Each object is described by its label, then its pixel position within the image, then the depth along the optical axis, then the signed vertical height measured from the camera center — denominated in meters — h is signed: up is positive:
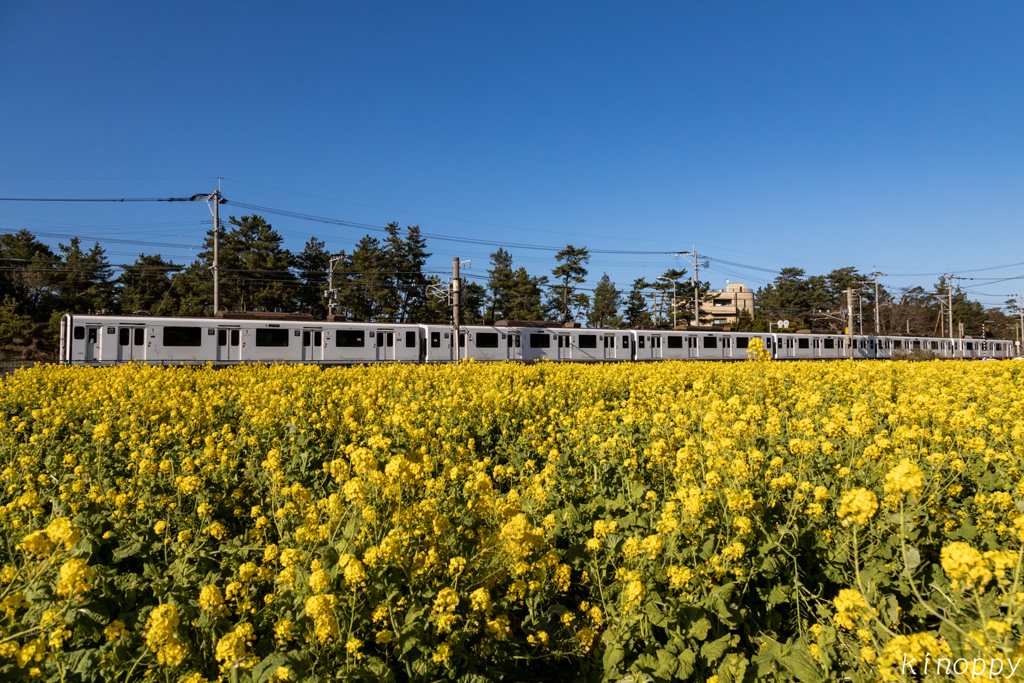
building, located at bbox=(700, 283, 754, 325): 90.88 +9.35
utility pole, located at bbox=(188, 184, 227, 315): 27.42 +7.77
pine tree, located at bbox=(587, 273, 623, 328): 67.88 +6.49
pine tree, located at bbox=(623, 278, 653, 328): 66.38 +5.64
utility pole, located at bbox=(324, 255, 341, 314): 28.23 +3.11
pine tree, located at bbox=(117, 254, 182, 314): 43.84 +6.00
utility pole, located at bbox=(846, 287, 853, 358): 33.63 +2.45
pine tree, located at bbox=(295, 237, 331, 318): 47.97 +6.75
